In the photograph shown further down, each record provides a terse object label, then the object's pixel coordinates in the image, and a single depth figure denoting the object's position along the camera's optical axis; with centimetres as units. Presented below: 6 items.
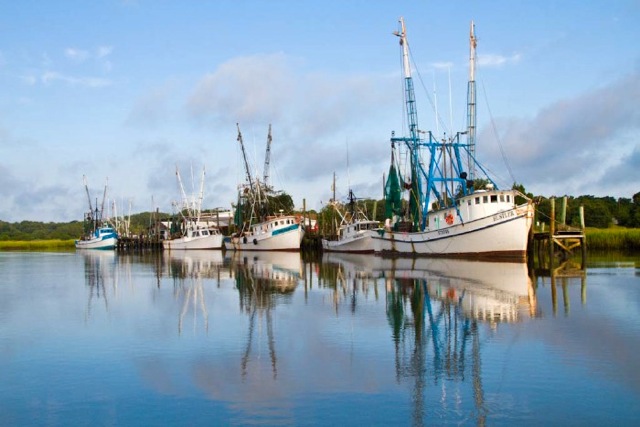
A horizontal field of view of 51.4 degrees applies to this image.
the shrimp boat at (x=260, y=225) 7061
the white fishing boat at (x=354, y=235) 6147
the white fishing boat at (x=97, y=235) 10888
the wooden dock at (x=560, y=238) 4100
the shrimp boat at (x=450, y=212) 4184
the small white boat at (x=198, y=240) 8869
